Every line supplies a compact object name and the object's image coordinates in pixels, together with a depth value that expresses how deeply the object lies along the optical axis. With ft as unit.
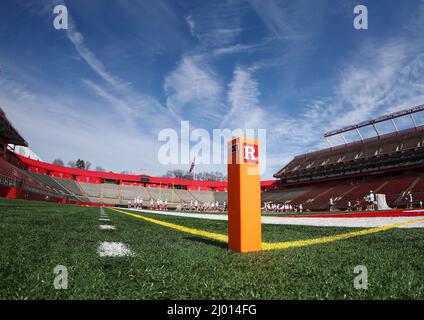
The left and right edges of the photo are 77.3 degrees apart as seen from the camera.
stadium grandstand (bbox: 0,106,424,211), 99.55
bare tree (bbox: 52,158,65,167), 346.87
